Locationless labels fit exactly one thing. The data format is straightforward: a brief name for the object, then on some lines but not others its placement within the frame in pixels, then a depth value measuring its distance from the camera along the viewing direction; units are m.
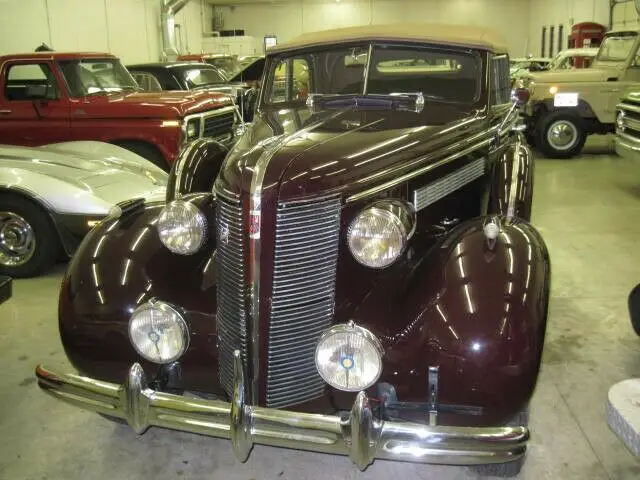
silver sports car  5.11
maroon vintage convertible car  2.27
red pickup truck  7.55
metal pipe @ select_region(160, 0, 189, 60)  18.42
